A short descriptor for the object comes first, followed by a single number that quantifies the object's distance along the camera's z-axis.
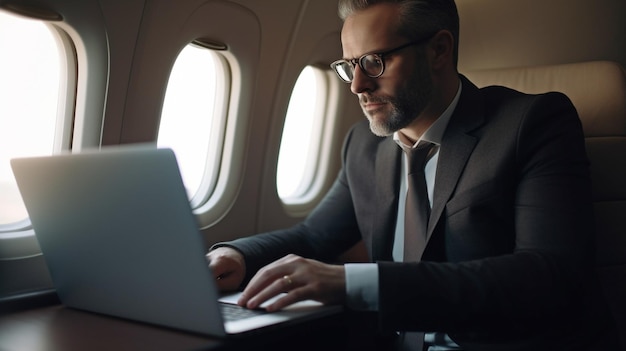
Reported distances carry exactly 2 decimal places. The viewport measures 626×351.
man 1.27
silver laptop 1.05
